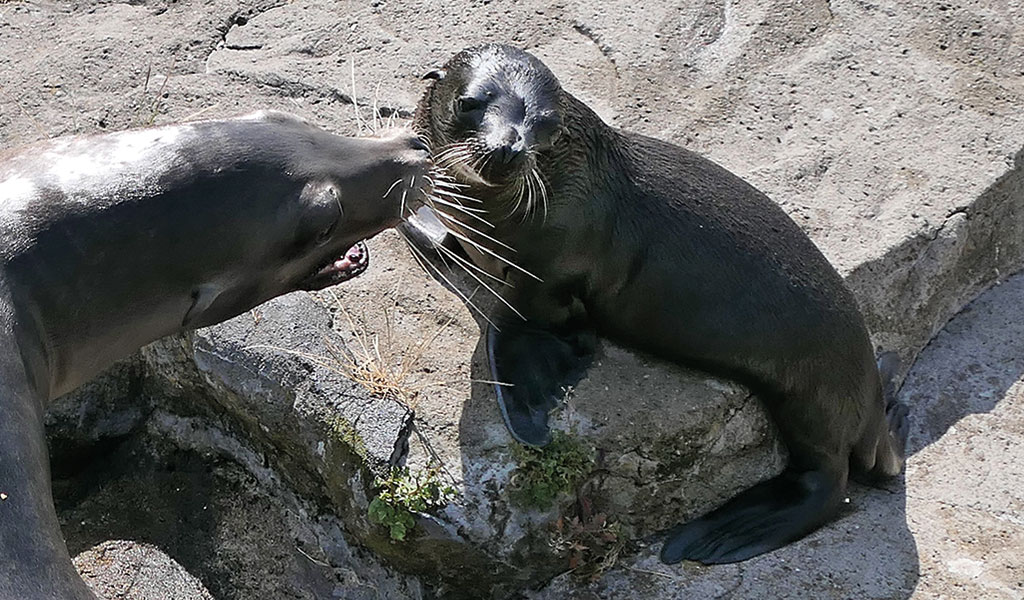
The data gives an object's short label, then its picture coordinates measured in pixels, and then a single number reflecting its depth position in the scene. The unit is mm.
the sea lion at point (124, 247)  6012
